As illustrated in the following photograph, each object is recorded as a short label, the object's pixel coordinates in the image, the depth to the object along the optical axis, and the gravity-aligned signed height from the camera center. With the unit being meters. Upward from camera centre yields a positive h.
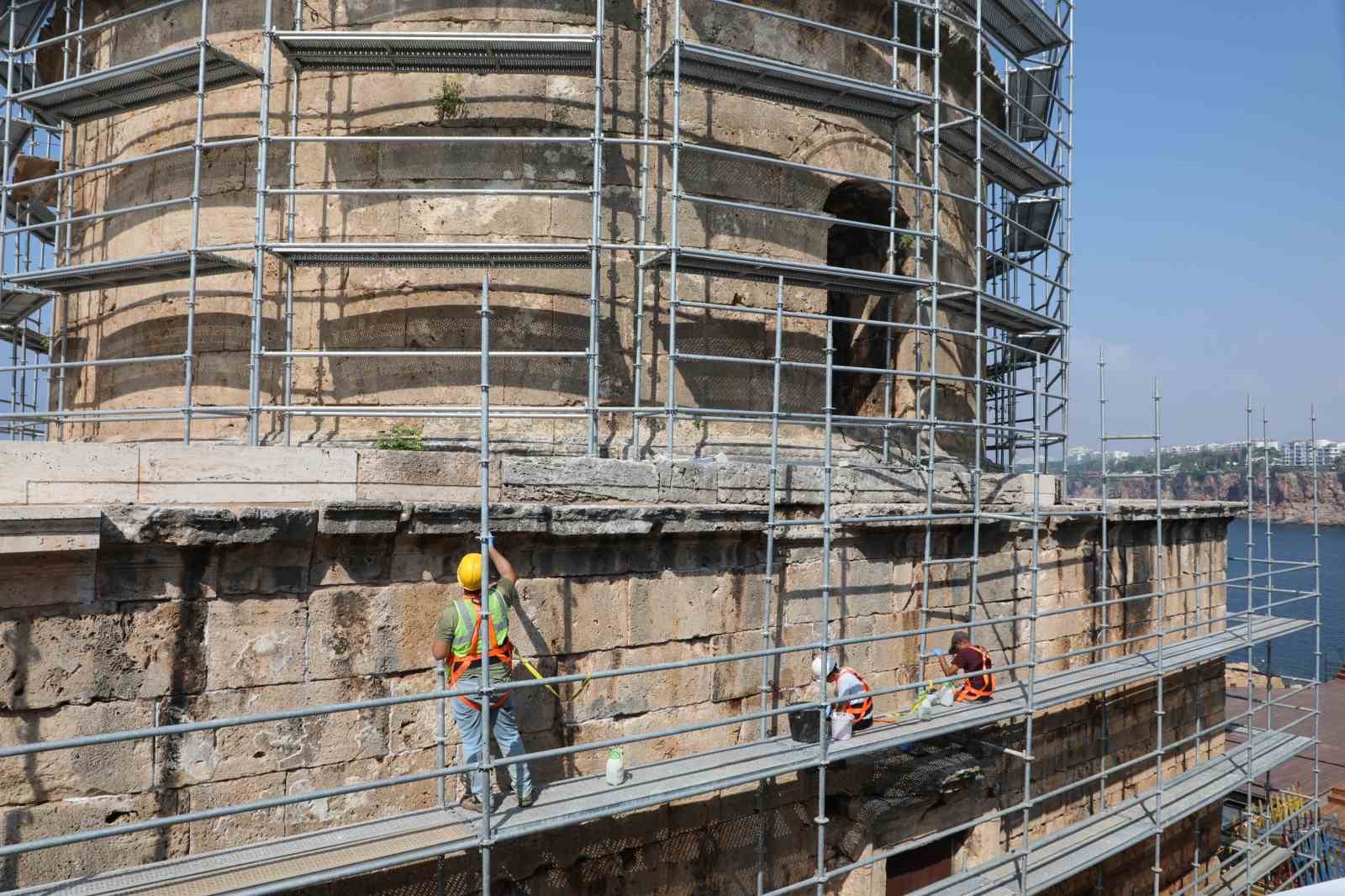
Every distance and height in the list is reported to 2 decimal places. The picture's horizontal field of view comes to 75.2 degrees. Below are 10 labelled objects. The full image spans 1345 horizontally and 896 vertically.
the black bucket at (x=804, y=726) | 6.01 -1.70
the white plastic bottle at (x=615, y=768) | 5.24 -1.74
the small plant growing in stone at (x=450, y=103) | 7.32 +3.15
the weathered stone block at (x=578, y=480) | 5.63 -0.01
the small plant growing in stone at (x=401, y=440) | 6.33 +0.26
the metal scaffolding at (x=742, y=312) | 5.63 +1.59
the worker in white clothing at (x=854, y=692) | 6.21 -1.49
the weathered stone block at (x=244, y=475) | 4.89 +0.00
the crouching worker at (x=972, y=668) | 7.04 -1.51
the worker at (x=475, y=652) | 4.81 -0.97
